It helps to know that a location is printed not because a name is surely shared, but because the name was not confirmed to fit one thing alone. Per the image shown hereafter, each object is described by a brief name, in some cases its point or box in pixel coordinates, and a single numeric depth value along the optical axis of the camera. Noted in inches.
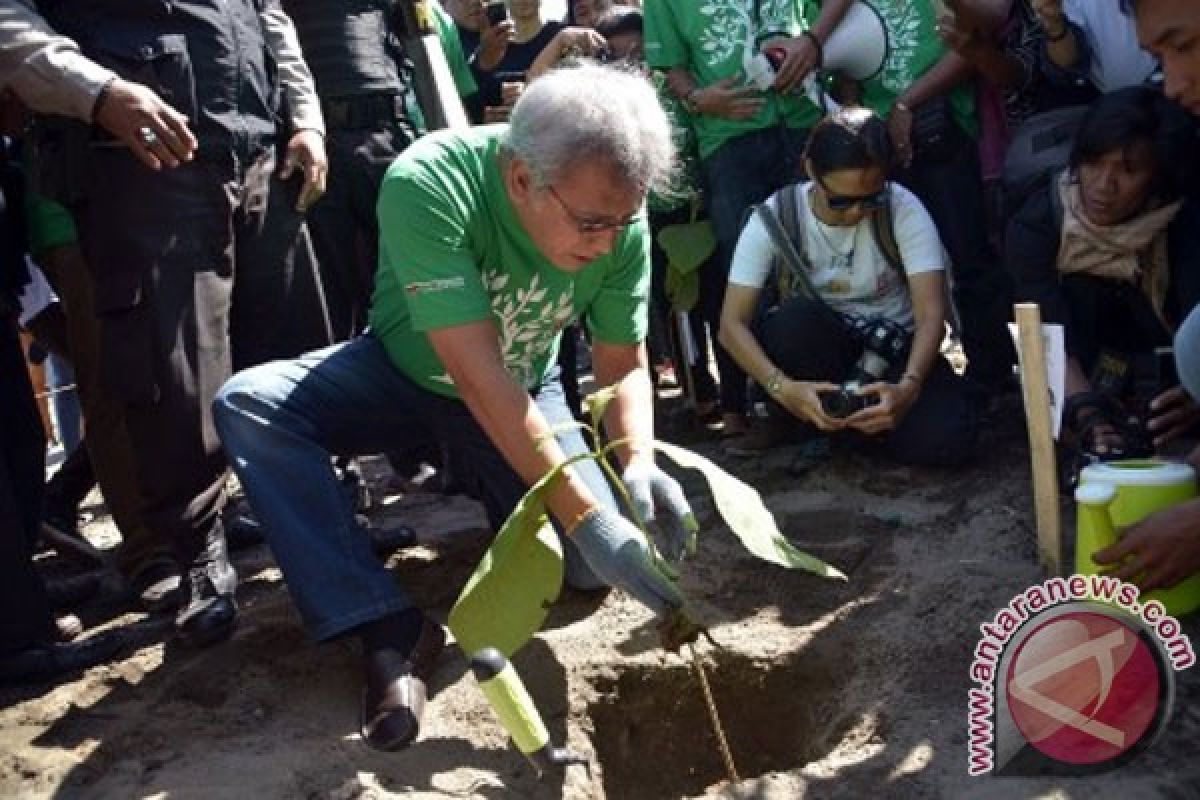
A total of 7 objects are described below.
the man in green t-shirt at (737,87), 155.0
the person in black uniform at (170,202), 102.7
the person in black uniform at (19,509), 105.7
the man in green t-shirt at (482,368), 87.0
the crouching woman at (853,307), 136.4
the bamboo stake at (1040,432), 92.4
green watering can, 91.7
